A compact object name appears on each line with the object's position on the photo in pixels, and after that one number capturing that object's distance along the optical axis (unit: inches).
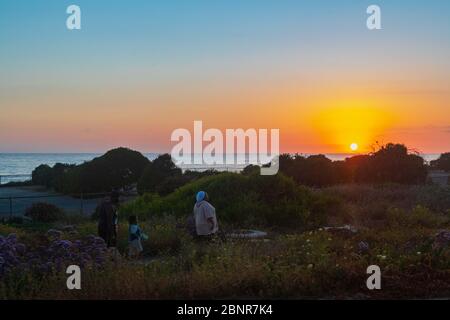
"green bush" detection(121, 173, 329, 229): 684.7
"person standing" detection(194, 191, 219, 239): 483.5
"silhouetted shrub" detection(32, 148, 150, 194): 1445.6
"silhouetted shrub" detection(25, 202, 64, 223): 874.1
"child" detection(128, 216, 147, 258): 462.9
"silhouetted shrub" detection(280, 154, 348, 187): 1240.2
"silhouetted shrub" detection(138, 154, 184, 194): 1275.8
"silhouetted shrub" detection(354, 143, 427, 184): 1249.4
